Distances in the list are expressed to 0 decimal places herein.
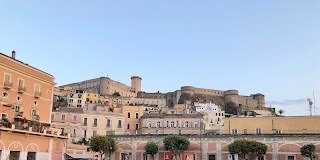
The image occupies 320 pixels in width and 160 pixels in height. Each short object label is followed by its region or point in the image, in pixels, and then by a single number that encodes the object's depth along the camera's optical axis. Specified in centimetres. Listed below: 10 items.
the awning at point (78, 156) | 3479
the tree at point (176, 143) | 3540
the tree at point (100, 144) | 3664
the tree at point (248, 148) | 3287
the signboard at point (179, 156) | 3457
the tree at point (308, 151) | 3152
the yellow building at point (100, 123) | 5082
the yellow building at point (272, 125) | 3825
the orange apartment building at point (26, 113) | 2501
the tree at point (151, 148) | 3647
